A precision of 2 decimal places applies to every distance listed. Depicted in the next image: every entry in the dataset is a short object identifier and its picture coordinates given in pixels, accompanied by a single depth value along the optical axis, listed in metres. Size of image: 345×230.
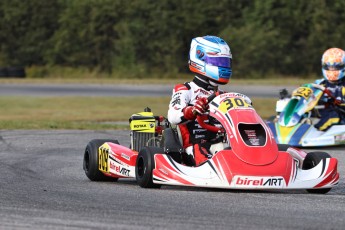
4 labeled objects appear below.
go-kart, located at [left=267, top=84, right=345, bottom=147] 28.44
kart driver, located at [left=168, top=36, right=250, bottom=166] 17.70
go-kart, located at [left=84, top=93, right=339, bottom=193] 15.73
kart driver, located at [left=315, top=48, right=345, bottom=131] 29.62
